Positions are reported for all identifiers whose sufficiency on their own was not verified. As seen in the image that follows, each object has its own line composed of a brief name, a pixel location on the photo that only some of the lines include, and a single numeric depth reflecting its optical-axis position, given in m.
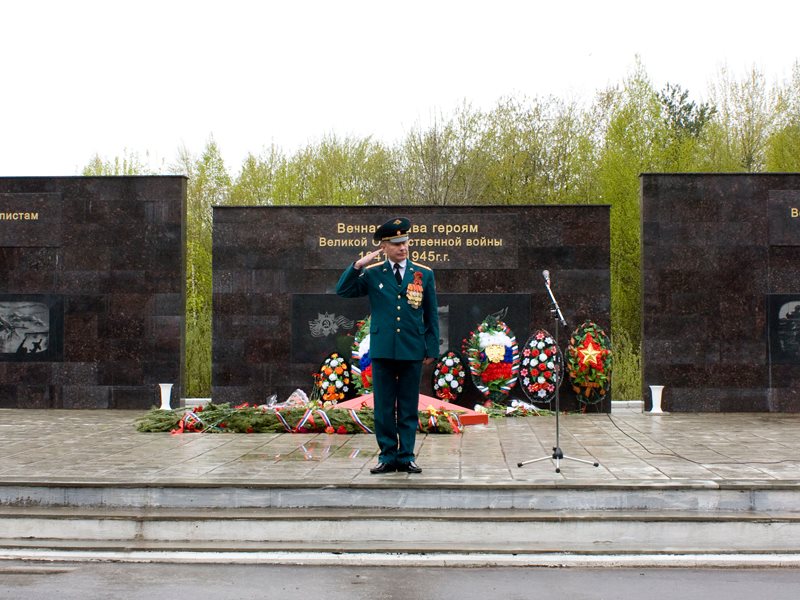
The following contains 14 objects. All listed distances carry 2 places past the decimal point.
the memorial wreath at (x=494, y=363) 12.20
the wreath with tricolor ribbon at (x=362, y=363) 12.21
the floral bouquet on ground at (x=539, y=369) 12.10
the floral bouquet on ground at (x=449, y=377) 12.30
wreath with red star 12.23
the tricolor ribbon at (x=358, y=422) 9.69
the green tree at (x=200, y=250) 17.35
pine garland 9.73
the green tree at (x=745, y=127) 28.30
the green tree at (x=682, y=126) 26.52
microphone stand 6.91
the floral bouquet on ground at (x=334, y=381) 12.32
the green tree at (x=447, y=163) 29.23
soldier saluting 6.93
